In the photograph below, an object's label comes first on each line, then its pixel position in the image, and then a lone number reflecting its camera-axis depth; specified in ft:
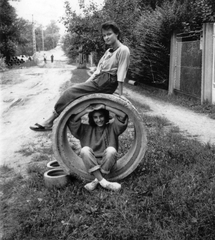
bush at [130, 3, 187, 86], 38.83
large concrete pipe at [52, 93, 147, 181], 12.69
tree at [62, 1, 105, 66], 49.06
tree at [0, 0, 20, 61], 102.94
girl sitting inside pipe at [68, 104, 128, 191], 12.59
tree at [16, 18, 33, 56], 113.71
